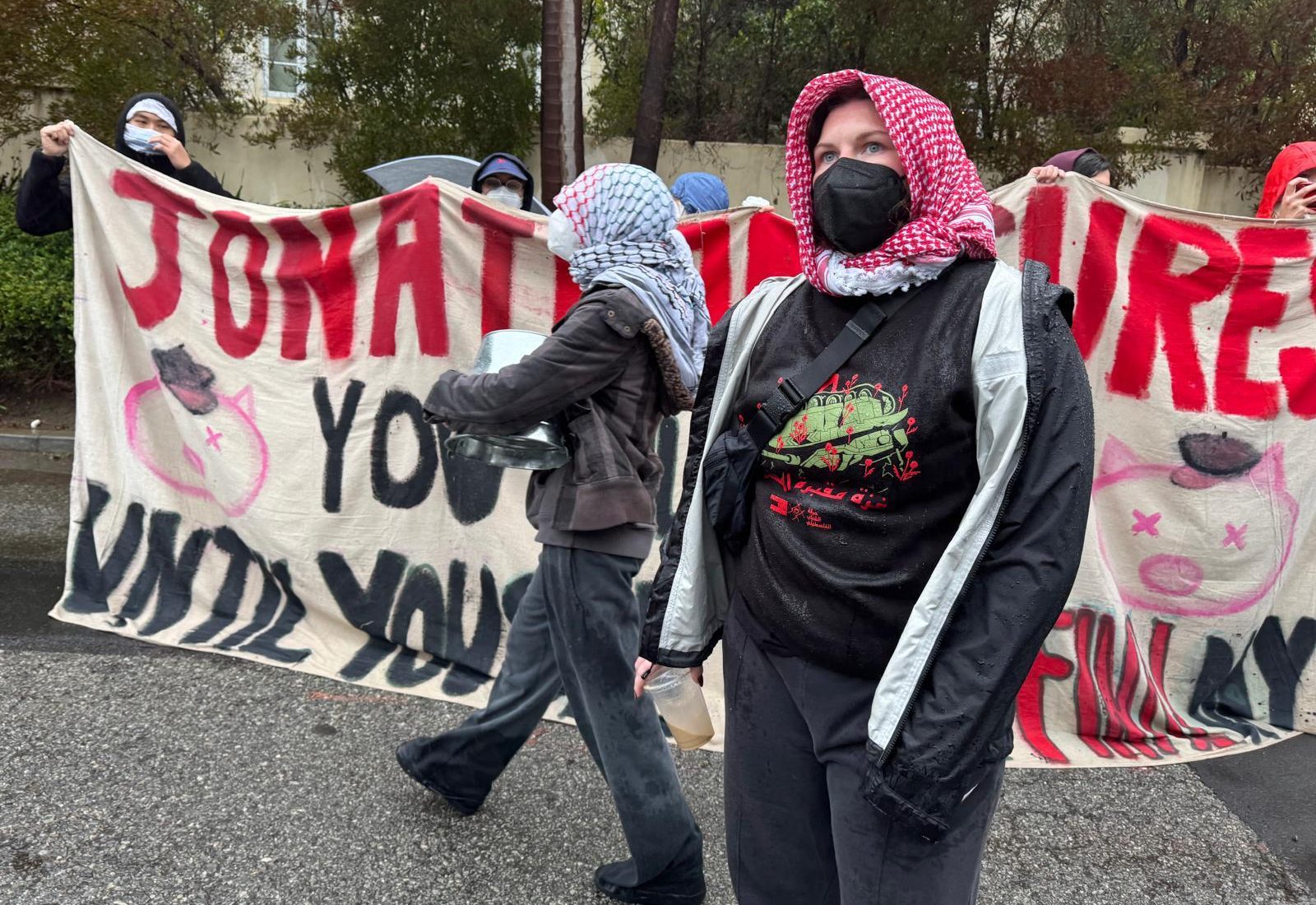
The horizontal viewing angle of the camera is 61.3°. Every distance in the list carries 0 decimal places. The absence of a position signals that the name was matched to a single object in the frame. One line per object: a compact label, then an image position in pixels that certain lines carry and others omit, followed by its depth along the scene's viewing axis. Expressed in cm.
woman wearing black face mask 154
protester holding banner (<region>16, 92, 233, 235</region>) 423
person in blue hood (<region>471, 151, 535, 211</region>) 480
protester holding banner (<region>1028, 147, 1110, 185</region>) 465
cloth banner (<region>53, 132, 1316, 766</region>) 383
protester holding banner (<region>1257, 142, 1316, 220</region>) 402
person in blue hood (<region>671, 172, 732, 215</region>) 537
